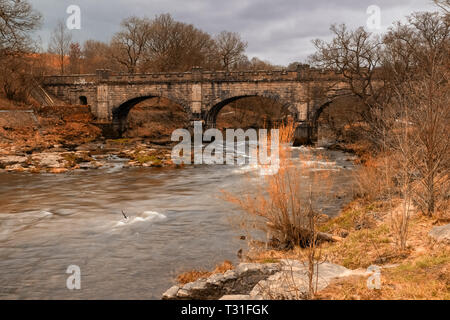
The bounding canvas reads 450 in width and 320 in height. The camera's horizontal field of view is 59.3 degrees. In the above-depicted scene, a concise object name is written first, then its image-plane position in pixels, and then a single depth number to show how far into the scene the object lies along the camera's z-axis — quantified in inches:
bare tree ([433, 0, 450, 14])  467.3
